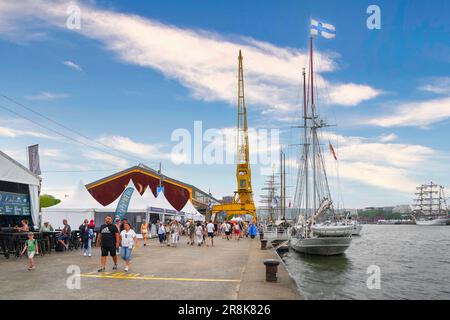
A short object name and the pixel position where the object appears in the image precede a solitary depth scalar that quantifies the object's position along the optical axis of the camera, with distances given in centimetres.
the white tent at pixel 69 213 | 2777
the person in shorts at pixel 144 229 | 2624
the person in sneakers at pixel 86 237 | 1812
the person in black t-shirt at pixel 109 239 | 1292
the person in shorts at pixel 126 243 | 1348
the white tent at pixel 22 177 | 1928
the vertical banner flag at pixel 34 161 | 2459
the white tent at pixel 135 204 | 2880
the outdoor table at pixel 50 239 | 1931
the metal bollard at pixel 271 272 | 1164
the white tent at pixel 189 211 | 4153
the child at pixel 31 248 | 1350
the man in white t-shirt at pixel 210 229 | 2702
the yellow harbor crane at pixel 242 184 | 6191
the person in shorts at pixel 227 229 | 3555
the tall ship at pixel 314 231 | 3095
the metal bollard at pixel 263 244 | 2476
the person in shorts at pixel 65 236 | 2030
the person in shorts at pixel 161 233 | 2651
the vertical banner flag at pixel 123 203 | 2750
